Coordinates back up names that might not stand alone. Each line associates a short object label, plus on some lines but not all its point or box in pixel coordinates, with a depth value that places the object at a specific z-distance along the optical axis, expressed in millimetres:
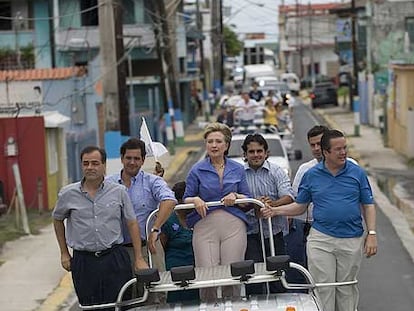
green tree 126562
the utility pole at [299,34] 114931
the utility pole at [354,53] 51650
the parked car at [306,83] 99738
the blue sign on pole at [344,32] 74094
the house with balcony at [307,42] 111812
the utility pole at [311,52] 99938
